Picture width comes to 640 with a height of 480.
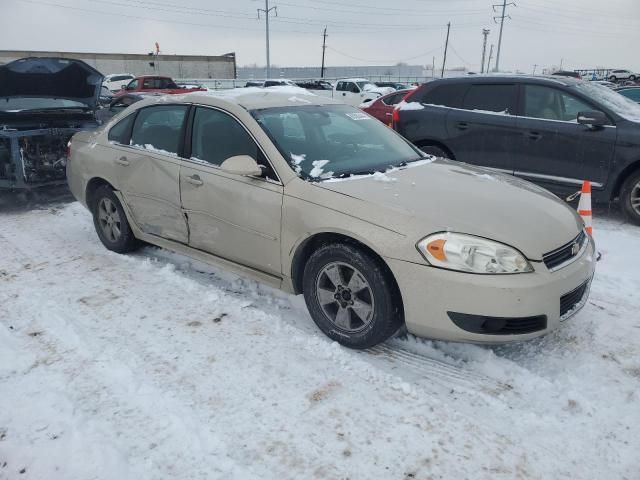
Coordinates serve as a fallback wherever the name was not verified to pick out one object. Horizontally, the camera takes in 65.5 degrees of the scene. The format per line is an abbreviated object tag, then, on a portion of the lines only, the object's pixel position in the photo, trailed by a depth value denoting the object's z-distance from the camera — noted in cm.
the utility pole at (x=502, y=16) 6138
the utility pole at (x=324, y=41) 6225
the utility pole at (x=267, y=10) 4797
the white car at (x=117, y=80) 3052
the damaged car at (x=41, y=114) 634
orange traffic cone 466
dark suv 587
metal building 4463
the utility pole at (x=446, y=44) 7021
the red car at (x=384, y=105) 1360
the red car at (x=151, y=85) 1928
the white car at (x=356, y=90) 2322
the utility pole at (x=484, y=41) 7896
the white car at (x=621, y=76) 3640
